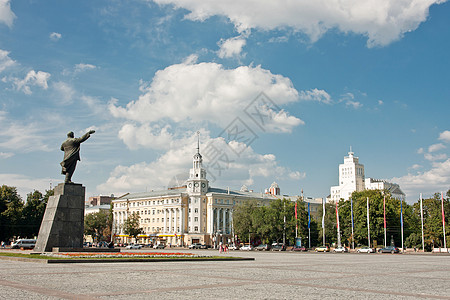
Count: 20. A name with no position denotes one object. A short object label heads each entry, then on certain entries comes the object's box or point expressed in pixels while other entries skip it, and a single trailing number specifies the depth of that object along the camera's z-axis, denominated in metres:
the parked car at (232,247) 83.12
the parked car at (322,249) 68.41
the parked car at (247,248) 78.79
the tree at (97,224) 119.38
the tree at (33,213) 71.44
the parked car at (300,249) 70.82
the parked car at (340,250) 68.62
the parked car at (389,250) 62.40
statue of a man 33.31
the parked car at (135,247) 82.75
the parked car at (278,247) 72.82
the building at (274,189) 169.95
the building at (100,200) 184.25
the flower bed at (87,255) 26.12
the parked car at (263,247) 75.69
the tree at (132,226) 106.06
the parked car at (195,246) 91.69
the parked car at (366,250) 65.00
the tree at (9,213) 68.00
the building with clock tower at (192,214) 115.19
